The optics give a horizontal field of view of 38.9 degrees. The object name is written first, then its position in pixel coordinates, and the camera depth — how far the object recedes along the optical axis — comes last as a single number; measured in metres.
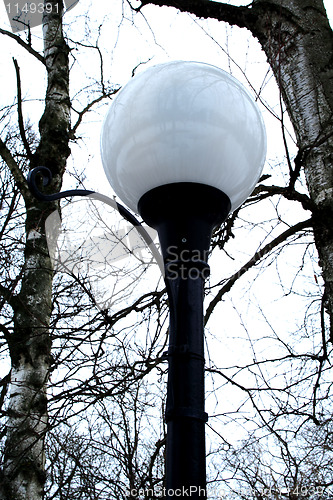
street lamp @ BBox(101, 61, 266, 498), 1.16
